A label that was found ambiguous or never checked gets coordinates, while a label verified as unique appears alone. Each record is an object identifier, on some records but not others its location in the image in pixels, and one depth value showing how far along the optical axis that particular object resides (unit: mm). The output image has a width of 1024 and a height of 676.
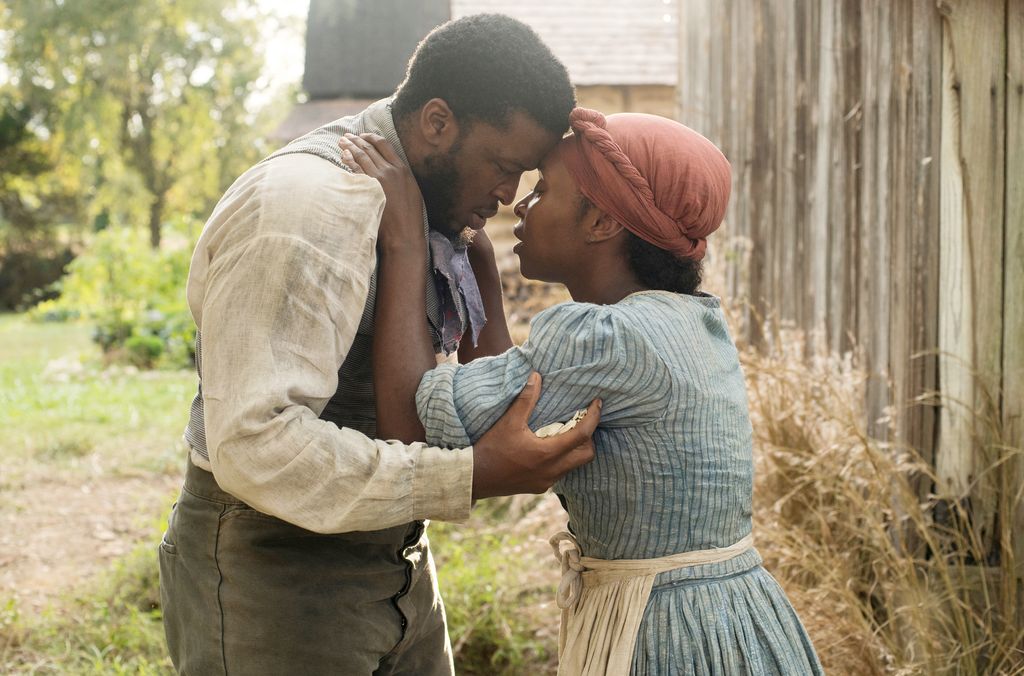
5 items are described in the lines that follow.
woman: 1843
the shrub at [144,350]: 11781
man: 1701
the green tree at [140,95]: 23984
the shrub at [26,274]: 22875
